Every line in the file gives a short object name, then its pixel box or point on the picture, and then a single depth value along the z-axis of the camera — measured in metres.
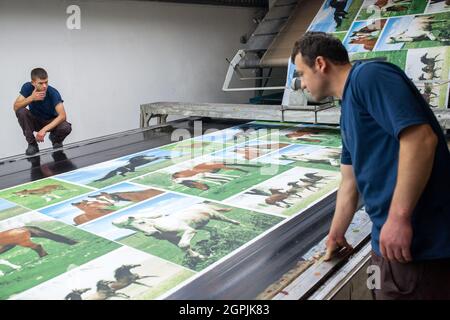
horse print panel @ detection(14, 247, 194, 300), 1.33
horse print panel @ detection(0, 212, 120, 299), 1.46
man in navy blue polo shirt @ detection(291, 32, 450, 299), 1.01
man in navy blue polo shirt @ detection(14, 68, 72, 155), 3.17
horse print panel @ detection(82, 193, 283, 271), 1.59
